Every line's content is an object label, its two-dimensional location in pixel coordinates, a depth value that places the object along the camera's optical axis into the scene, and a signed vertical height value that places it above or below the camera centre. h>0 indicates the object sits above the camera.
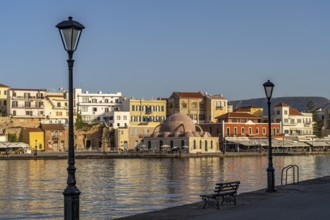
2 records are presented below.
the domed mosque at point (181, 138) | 121.38 +1.06
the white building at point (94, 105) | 145.82 +9.03
